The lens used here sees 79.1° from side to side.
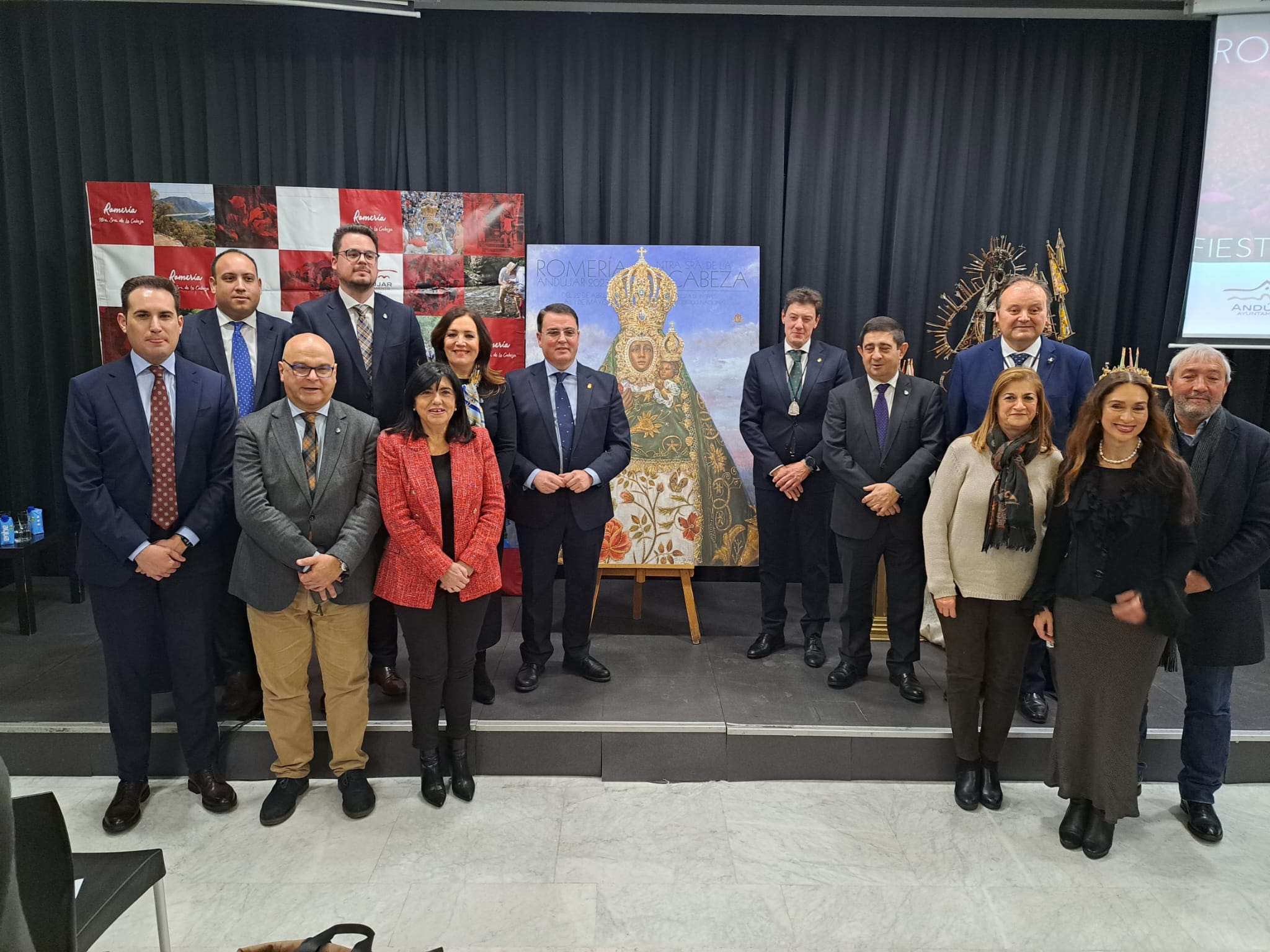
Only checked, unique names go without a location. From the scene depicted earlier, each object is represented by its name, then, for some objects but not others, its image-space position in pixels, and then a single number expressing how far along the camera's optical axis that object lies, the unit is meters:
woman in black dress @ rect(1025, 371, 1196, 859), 2.38
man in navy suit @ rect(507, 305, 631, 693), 3.24
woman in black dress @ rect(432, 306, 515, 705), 2.90
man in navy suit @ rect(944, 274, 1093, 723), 3.02
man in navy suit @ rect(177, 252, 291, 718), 2.97
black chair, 1.18
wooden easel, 3.85
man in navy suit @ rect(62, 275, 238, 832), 2.56
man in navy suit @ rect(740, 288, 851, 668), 3.59
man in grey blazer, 2.56
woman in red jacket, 2.62
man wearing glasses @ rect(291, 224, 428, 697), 3.03
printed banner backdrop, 4.20
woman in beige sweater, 2.61
